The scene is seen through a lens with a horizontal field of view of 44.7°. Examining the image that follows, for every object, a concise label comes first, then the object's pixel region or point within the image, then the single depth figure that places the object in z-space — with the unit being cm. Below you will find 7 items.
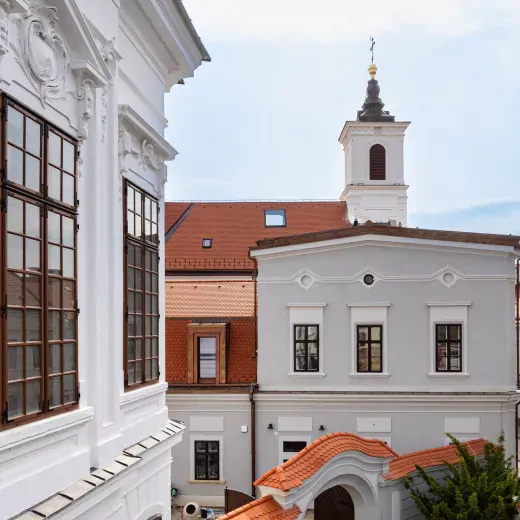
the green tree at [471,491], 1044
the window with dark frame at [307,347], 1691
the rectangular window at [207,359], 1703
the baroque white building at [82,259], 415
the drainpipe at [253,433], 1664
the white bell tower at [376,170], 3612
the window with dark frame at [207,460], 1664
